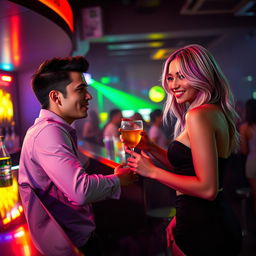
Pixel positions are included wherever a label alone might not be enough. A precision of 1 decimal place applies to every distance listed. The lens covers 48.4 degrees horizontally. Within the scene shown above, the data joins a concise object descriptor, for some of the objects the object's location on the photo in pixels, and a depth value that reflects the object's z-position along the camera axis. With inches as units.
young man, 41.4
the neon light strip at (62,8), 70.9
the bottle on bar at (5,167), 82.6
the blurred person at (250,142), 148.6
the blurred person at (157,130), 181.9
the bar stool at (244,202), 135.0
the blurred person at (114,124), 194.0
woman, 47.1
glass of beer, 52.9
